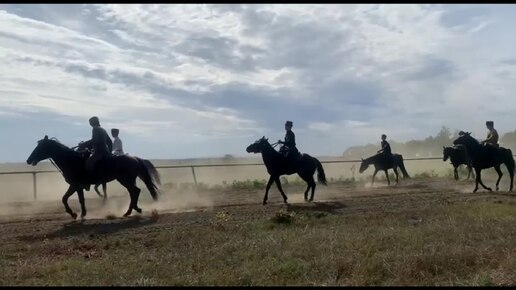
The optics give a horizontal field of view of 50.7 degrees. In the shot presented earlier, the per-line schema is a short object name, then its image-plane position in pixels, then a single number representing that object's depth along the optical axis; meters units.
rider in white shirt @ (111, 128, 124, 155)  19.15
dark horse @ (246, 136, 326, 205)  18.11
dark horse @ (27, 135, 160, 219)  14.84
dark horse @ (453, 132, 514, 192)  20.50
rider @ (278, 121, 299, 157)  18.11
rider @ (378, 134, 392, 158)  28.11
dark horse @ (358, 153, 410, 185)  28.11
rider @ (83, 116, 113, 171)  14.80
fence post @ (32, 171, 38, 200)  23.12
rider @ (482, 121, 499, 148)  21.25
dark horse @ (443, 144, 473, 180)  24.06
